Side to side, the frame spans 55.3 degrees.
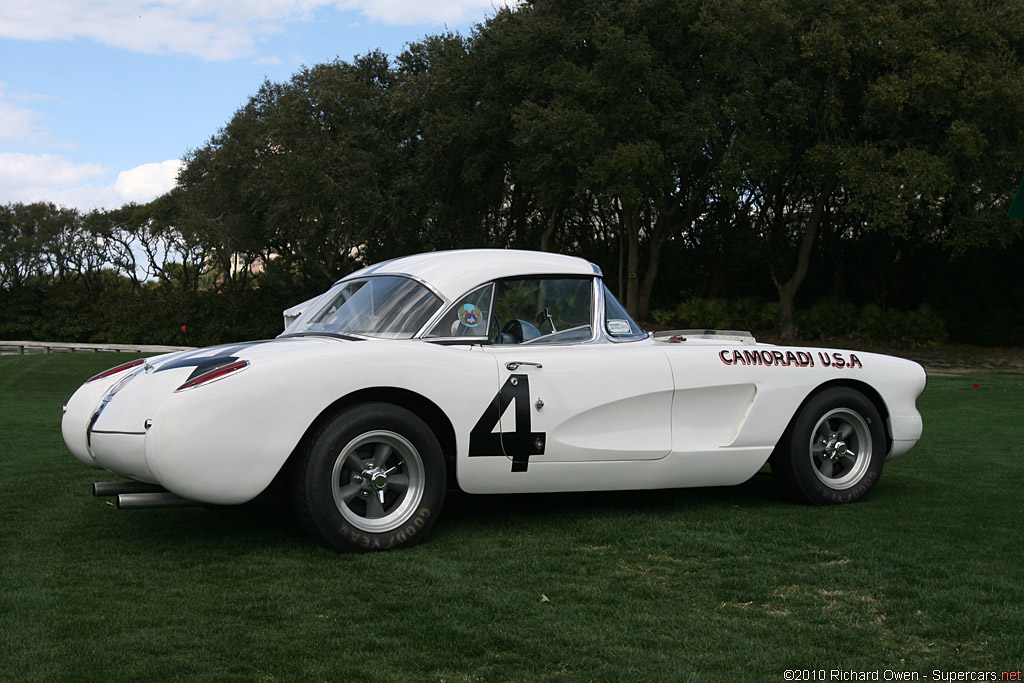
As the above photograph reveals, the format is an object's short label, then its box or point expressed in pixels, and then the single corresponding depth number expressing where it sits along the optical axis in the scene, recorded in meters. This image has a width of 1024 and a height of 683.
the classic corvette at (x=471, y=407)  4.68
